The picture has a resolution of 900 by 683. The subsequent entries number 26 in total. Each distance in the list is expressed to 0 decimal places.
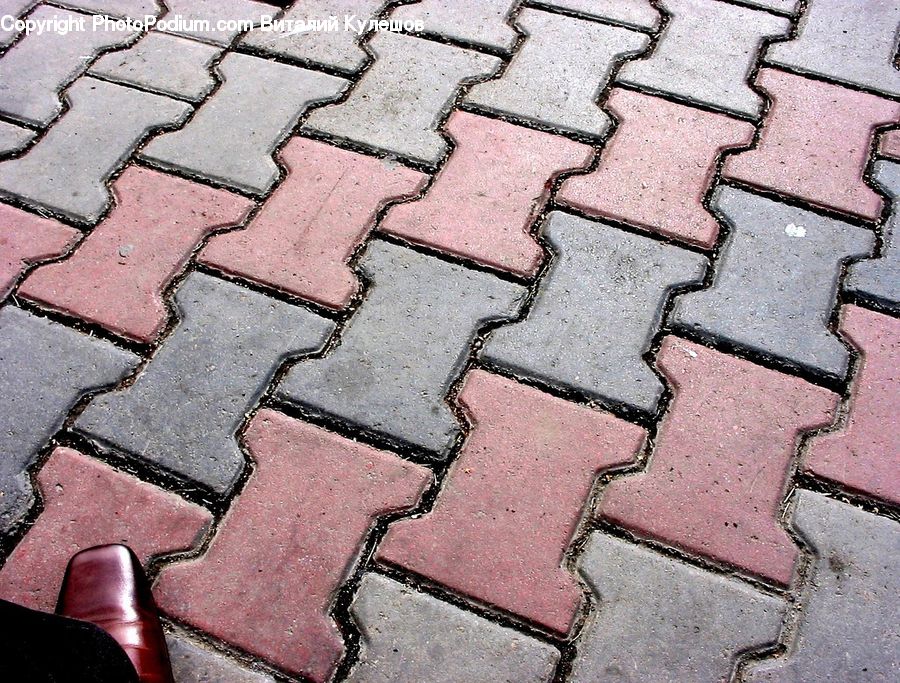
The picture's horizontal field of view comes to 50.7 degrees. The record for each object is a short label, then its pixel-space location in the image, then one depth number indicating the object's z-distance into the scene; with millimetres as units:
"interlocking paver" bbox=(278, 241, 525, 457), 1680
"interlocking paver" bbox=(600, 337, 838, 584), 1549
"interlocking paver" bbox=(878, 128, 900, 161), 2139
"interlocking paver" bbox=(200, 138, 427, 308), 1872
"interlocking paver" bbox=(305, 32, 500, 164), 2135
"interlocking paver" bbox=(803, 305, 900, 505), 1625
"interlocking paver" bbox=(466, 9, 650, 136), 2193
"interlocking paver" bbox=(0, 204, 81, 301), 1881
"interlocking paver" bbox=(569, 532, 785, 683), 1423
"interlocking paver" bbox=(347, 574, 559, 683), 1413
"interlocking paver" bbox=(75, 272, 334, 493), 1624
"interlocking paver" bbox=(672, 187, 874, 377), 1800
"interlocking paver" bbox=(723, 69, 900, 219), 2055
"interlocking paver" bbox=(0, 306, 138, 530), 1617
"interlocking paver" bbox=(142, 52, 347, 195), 2062
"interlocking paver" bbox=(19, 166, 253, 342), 1809
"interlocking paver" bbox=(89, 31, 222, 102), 2240
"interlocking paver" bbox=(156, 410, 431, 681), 1439
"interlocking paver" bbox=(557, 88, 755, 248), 1996
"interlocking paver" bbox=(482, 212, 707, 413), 1740
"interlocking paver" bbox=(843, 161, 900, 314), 1883
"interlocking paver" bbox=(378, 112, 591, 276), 1932
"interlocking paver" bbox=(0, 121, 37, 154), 2107
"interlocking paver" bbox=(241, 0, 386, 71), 2326
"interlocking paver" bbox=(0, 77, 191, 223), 1999
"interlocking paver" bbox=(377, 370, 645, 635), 1495
